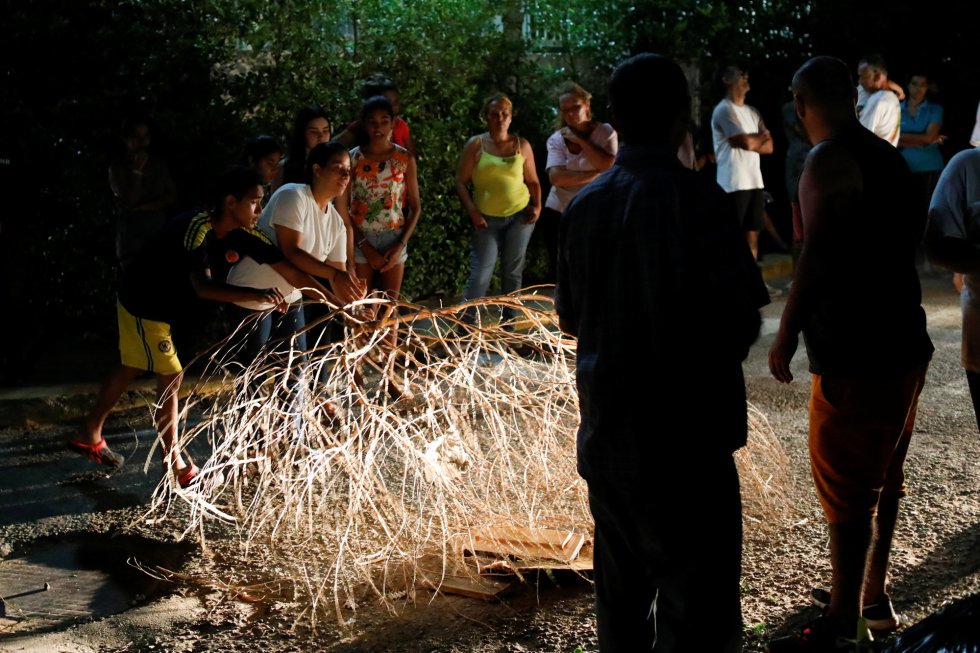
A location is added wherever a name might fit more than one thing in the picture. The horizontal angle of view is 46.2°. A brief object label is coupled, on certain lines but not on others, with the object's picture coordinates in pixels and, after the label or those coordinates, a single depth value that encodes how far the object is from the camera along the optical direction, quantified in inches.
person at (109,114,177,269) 314.2
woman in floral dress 286.2
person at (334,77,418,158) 293.9
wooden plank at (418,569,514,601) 171.5
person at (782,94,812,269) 444.5
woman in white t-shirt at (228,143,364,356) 233.0
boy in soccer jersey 222.4
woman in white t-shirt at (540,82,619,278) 319.9
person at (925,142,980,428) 164.2
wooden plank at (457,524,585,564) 177.5
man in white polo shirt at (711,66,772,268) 389.1
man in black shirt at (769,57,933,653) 139.9
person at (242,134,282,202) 269.7
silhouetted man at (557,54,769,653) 111.0
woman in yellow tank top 325.7
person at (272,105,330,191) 280.2
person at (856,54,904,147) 397.7
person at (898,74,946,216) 446.0
